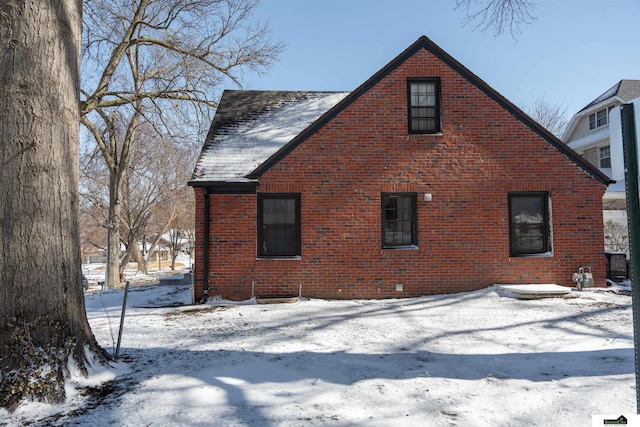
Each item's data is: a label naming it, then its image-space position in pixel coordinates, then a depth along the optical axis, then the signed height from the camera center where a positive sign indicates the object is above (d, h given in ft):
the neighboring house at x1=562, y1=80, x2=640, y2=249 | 74.05 +22.11
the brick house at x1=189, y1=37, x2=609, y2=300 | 31.40 +2.55
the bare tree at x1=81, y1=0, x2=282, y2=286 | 50.83 +24.25
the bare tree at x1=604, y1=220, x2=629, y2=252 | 60.85 -0.77
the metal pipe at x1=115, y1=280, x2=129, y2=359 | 15.66 -3.95
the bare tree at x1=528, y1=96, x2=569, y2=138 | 115.24 +32.42
